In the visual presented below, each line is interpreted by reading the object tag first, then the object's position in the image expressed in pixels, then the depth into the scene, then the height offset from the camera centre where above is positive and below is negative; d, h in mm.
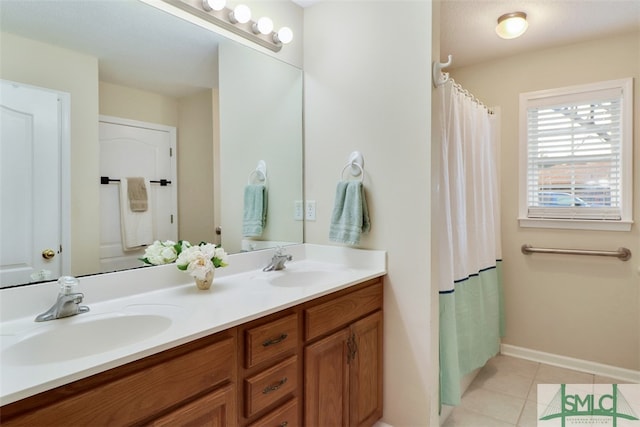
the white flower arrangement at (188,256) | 1427 -188
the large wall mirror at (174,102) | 1236 +479
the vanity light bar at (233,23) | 1592 +931
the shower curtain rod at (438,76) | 1715 +668
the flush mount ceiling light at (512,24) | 2127 +1124
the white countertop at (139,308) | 803 -337
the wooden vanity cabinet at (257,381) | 823 -513
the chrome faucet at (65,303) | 1098 -289
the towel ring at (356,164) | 1935 +257
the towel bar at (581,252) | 2387 -302
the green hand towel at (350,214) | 1860 -20
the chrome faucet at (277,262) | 1885 -275
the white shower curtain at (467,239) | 1872 -183
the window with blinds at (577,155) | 2410 +394
